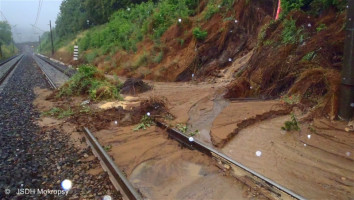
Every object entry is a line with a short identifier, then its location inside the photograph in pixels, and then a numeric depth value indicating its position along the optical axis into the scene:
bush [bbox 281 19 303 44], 9.21
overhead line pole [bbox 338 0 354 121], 5.71
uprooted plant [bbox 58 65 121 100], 11.39
